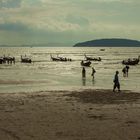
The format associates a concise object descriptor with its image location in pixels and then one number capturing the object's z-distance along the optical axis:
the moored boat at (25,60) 118.91
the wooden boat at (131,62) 97.81
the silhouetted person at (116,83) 33.02
